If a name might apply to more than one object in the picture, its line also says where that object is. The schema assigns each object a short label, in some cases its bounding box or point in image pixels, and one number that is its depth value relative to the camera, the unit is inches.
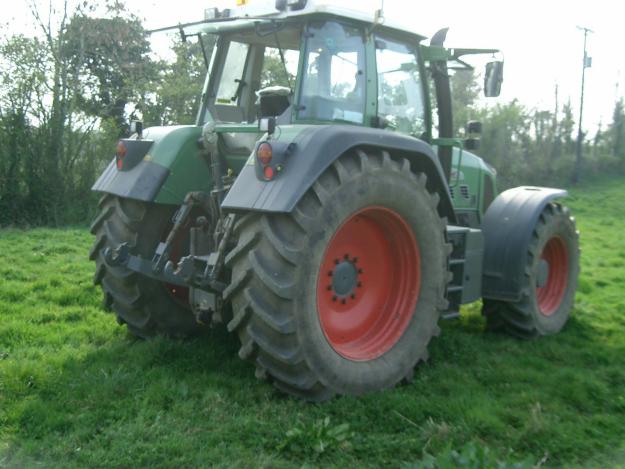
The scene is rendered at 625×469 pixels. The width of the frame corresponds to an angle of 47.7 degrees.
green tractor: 146.4
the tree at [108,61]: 616.1
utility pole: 1064.2
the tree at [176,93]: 753.0
